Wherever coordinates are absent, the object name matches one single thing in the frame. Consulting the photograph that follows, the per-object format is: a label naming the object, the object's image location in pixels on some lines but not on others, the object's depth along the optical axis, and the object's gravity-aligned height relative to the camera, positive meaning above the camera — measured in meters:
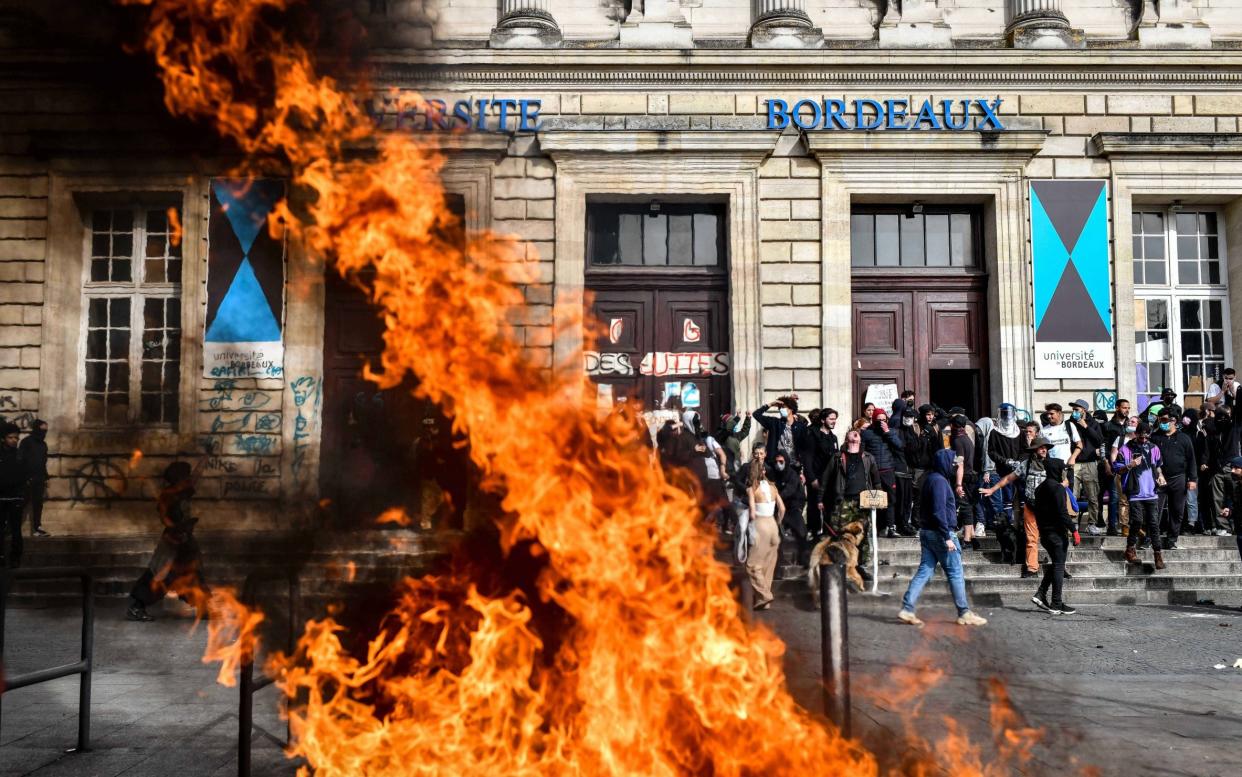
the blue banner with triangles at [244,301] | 14.23 +1.84
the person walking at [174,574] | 9.77 -1.68
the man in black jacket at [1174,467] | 11.72 -0.60
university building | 14.33 +3.14
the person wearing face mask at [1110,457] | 12.17 -0.50
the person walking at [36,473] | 12.69 -0.75
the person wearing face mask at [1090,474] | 12.37 -0.72
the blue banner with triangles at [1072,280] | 14.45 +2.24
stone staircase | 10.87 -1.90
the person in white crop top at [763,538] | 9.79 -1.28
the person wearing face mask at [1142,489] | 11.24 -0.84
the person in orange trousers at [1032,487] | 10.56 -0.82
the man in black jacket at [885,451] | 11.93 -0.40
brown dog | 10.41 -1.52
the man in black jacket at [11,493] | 11.51 -0.98
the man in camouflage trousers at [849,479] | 11.20 -0.73
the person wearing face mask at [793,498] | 11.16 -0.96
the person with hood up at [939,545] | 9.30 -1.27
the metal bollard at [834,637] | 4.67 -1.13
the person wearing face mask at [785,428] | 12.28 -0.11
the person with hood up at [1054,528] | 10.02 -1.18
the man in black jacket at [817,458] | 11.96 -0.50
